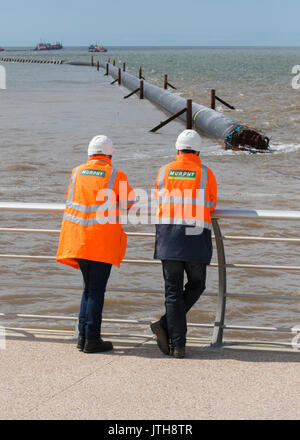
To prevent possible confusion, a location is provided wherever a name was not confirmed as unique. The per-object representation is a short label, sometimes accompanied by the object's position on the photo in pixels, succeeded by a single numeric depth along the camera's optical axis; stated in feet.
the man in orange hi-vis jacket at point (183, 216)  32.96
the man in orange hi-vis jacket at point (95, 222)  33.19
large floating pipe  161.44
